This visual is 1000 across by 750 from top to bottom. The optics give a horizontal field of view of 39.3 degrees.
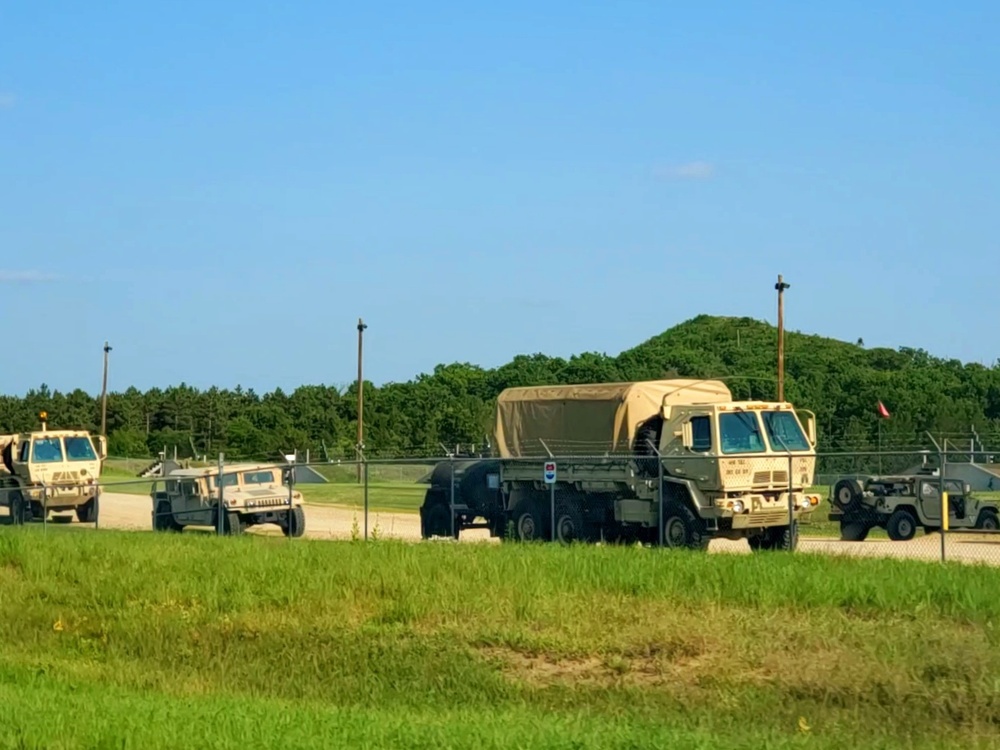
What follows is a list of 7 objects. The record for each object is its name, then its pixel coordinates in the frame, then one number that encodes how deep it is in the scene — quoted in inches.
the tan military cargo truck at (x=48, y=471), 1536.7
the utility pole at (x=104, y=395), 2942.9
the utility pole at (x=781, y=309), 2081.7
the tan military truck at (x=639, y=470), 949.8
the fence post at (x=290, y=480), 1142.4
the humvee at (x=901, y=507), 1117.7
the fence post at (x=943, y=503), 779.4
